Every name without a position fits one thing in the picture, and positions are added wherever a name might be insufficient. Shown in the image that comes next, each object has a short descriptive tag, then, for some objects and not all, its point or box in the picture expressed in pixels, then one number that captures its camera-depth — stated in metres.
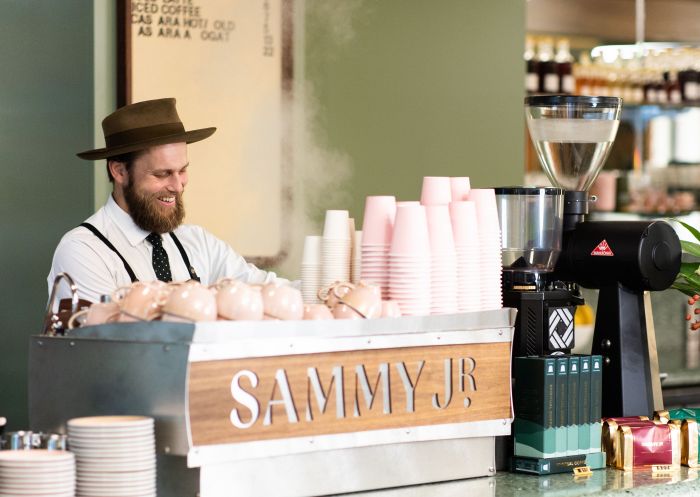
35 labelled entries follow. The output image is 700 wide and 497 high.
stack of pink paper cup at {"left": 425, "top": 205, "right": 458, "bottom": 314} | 3.46
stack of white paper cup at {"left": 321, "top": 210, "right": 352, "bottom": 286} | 3.75
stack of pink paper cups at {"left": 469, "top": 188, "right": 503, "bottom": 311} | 3.61
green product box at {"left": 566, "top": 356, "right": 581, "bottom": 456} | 3.69
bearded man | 5.04
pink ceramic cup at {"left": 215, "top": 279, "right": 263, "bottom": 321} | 3.00
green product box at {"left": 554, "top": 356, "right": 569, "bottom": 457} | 3.66
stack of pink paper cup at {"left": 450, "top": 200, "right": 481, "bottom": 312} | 3.54
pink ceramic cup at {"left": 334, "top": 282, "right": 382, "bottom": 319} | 3.24
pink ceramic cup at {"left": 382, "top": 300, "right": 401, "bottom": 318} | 3.29
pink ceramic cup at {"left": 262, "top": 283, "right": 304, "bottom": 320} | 3.08
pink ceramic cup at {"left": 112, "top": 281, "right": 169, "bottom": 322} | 3.00
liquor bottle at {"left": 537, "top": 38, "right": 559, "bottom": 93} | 10.58
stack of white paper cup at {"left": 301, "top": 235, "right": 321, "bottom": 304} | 3.84
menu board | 5.93
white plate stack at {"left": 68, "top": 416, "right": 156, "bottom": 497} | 2.75
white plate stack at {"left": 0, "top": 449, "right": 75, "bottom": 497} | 2.64
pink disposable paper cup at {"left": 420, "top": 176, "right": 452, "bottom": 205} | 3.69
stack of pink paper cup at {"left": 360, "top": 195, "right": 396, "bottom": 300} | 3.49
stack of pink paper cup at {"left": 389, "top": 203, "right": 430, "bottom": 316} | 3.40
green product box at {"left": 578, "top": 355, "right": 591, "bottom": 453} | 3.73
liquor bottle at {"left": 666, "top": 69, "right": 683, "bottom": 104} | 11.13
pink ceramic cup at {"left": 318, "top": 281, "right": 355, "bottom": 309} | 3.31
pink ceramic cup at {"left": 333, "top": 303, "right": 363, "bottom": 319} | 3.24
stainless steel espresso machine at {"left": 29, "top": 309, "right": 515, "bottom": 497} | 2.88
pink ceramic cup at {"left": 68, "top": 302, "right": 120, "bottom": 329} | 3.11
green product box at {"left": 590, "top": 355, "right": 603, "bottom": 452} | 3.77
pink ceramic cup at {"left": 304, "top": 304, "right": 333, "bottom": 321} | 3.17
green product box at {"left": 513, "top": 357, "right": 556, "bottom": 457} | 3.63
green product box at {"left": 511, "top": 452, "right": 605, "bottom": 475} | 3.64
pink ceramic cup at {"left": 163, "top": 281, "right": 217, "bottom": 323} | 2.92
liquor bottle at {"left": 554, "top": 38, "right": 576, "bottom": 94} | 10.69
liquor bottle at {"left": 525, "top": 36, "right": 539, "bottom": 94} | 10.55
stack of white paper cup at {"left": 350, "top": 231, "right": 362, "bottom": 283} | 3.78
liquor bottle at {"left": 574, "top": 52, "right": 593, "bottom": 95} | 10.82
